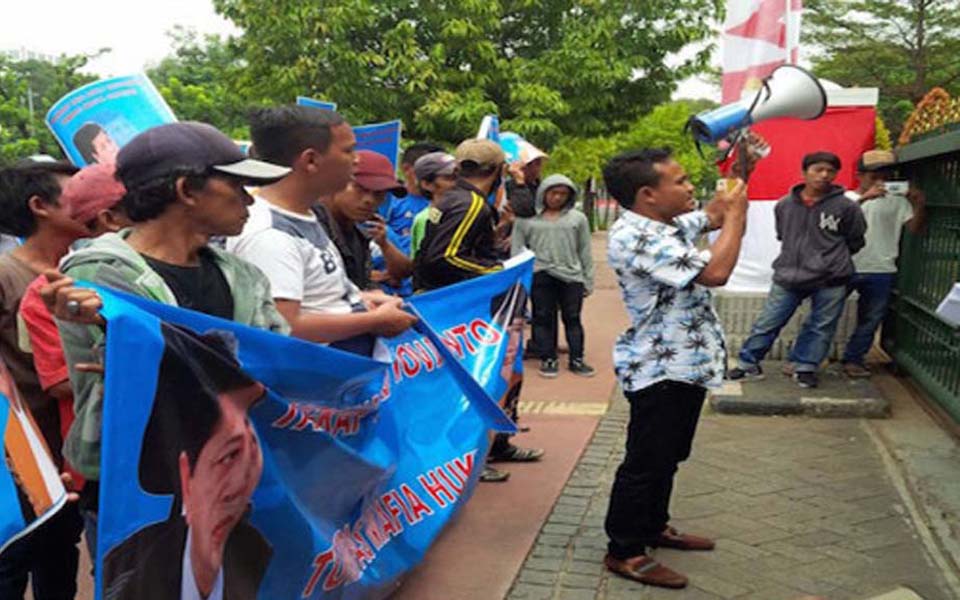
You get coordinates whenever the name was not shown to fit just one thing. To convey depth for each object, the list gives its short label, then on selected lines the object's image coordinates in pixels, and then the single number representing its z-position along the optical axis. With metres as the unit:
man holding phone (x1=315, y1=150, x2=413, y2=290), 3.48
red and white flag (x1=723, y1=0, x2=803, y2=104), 6.31
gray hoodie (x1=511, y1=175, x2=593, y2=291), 6.82
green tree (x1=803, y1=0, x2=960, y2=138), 22.84
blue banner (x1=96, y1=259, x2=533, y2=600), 1.82
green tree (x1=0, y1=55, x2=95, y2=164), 24.47
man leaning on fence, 6.12
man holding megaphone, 3.03
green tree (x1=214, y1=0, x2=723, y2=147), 11.77
